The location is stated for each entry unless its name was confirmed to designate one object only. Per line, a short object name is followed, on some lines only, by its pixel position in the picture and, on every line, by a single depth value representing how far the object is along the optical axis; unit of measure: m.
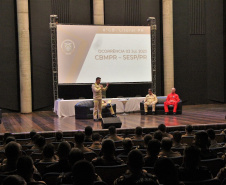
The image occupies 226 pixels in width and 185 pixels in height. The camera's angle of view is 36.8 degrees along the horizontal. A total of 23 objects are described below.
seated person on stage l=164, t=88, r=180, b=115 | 11.55
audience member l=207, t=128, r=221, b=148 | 4.36
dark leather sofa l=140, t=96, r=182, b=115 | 11.67
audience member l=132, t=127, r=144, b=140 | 5.31
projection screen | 12.88
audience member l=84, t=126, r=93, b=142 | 5.39
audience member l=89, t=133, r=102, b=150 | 4.66
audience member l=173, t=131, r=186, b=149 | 4.51
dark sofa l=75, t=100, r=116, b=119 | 10.96
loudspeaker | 7.66
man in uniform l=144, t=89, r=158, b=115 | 11.66
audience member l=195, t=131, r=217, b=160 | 3.62
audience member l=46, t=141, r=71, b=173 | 3.15
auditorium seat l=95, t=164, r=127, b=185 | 3.02
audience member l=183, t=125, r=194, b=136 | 5.59
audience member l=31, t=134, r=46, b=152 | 4.37
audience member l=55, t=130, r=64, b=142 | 5.11
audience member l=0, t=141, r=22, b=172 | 3.05
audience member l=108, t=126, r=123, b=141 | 5.32
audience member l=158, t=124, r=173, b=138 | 5.47
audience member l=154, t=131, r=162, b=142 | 4.46
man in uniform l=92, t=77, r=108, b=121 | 10.02
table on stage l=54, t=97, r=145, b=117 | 11.77
